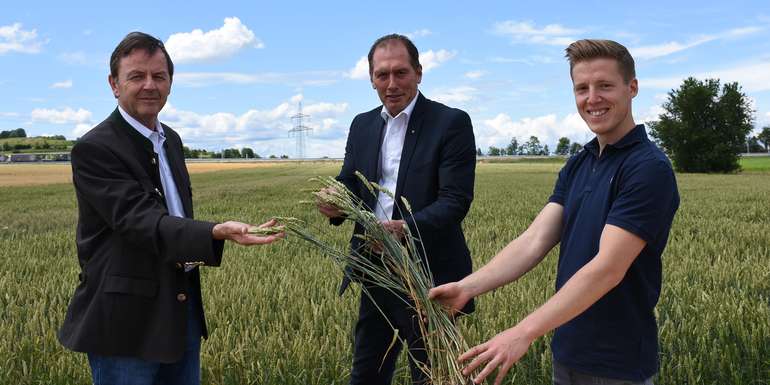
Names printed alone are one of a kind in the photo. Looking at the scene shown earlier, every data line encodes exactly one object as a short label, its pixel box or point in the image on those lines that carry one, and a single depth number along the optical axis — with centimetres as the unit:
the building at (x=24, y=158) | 11044
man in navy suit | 293
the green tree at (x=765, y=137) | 14740
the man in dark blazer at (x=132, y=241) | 227
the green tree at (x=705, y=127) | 5566
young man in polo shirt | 187
